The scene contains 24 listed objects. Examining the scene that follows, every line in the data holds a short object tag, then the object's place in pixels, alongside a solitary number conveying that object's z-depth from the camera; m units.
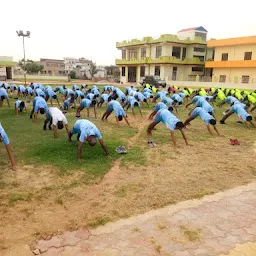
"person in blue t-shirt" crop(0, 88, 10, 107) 13.41
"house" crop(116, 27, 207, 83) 37.75
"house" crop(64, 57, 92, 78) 64.97
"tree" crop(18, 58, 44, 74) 61.66
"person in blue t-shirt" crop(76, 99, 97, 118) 11.78
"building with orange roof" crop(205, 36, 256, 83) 30.98
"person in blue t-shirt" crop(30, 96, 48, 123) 9.97
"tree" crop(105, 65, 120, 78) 61.69
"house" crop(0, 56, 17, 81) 37.31
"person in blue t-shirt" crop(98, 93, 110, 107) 14.23
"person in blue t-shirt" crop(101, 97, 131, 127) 10.06
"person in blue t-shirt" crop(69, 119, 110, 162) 6.28
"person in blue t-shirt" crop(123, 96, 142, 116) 12.68
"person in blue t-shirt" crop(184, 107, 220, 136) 9.35
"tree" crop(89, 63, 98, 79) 61.23
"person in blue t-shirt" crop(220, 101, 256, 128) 10.68
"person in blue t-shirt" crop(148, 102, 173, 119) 10.64
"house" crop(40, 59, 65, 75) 72.31
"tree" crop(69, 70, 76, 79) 57.90
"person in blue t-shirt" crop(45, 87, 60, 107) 14.45
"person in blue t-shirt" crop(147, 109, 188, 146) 8.12
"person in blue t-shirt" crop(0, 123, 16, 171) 5.66
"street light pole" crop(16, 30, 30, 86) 22.88
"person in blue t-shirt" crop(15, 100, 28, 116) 12.27
